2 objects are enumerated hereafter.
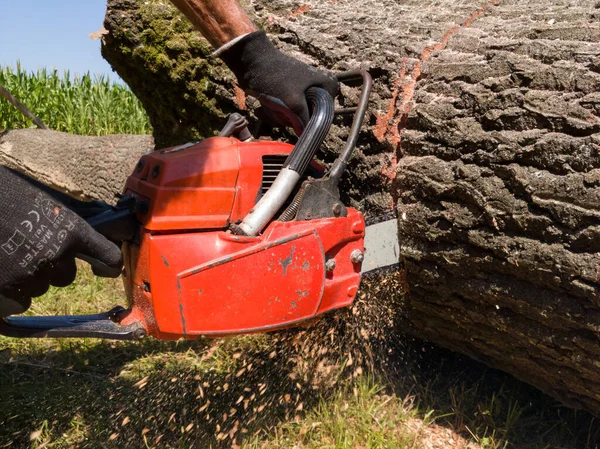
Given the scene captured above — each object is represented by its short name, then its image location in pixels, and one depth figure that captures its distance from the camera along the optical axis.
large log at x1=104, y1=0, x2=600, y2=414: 0.73
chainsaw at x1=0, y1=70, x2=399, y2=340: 0.74
